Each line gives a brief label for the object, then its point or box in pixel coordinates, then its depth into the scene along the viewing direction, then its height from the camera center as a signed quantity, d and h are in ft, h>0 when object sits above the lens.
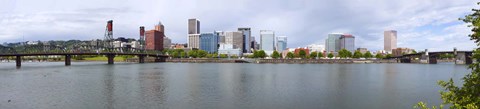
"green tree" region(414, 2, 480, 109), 34.00 -3.38
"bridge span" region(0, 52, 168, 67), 407.44 +1.20
